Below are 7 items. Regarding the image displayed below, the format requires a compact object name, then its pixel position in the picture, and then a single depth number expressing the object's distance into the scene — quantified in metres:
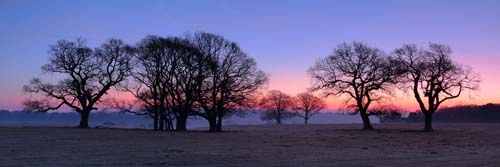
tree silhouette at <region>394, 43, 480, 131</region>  67.69
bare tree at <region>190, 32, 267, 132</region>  64.88
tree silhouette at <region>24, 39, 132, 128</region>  73.00
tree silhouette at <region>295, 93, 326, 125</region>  157.21
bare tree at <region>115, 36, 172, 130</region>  65.31
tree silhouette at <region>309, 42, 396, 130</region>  72.31
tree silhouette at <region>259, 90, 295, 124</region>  153.62
